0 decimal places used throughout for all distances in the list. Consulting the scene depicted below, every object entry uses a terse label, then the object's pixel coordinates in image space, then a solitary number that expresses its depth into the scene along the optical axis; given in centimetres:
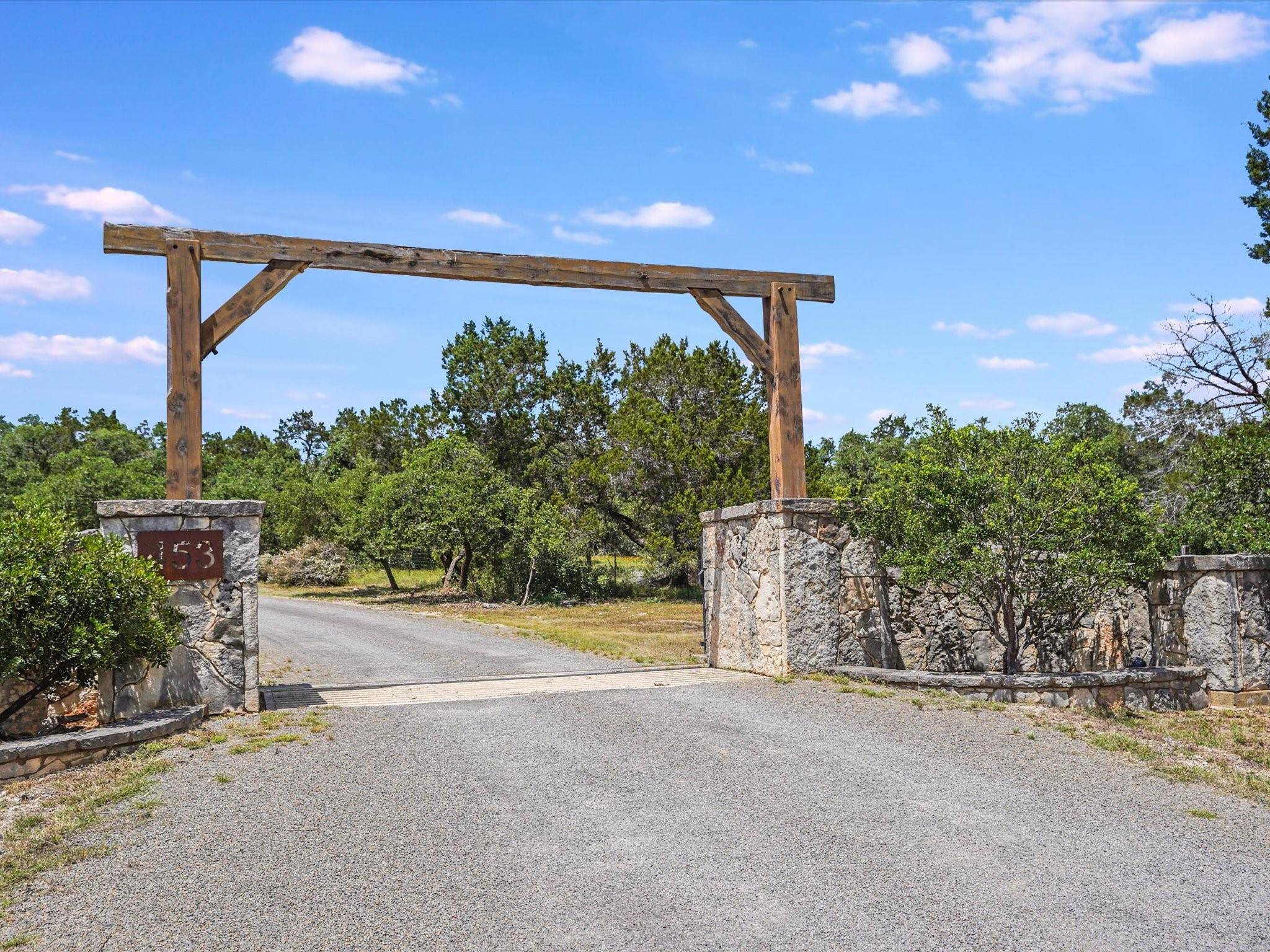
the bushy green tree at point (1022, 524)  895
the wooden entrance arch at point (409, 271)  867
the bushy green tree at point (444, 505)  2581
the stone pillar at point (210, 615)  805
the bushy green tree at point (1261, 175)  1520
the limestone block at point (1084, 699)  880
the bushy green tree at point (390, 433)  3519
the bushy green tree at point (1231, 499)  1018
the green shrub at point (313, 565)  3512
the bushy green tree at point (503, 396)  3256
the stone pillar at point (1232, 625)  972
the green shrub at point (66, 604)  656
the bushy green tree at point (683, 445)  2475
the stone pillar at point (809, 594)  1004
